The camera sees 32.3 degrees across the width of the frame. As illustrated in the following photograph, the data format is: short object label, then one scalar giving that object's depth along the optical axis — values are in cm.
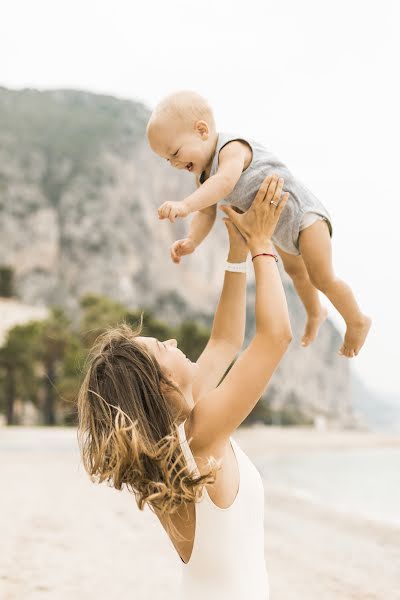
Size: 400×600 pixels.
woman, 233
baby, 282
